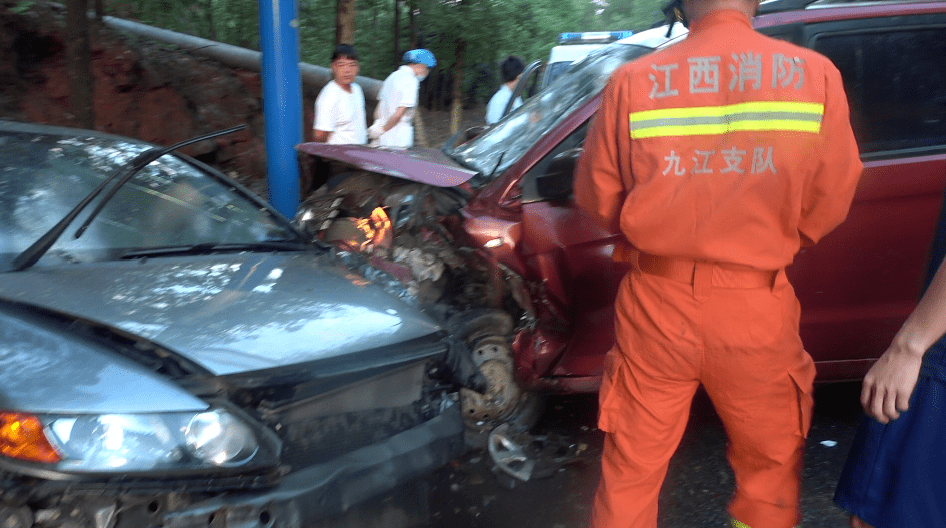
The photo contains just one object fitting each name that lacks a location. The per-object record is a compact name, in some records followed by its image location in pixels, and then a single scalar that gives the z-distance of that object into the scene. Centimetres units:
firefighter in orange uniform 205
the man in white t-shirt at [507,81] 786
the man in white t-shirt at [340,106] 586
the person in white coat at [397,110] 654
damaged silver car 180
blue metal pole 536
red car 318
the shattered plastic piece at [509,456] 331
